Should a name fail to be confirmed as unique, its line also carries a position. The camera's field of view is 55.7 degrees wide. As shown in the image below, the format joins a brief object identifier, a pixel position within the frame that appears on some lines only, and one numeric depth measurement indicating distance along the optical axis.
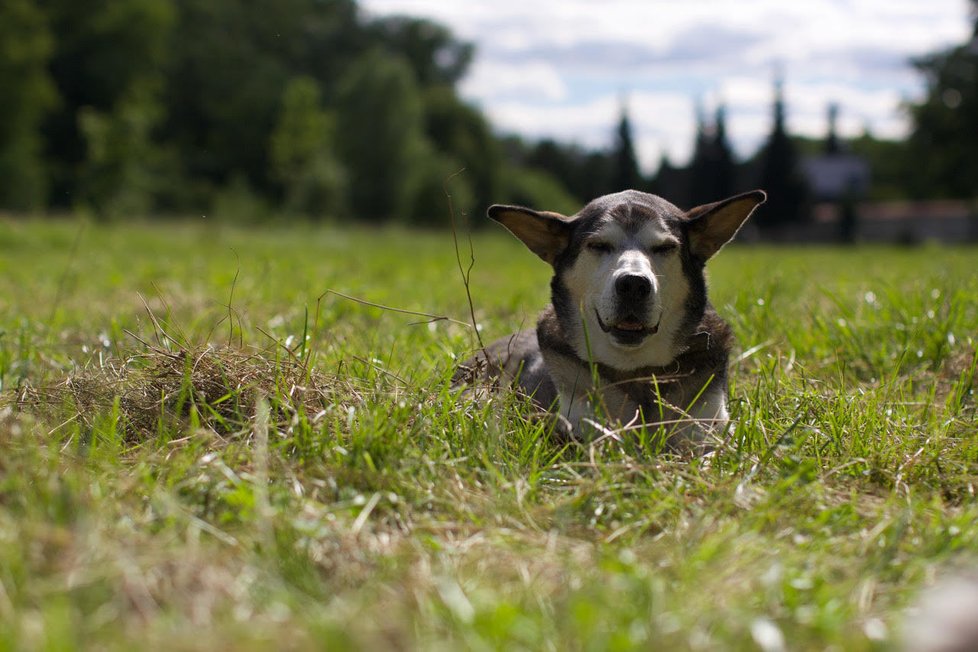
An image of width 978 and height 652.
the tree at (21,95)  42.96
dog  4.18
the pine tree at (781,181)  77.12
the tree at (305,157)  47.16
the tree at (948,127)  44.84
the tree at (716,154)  56.94
